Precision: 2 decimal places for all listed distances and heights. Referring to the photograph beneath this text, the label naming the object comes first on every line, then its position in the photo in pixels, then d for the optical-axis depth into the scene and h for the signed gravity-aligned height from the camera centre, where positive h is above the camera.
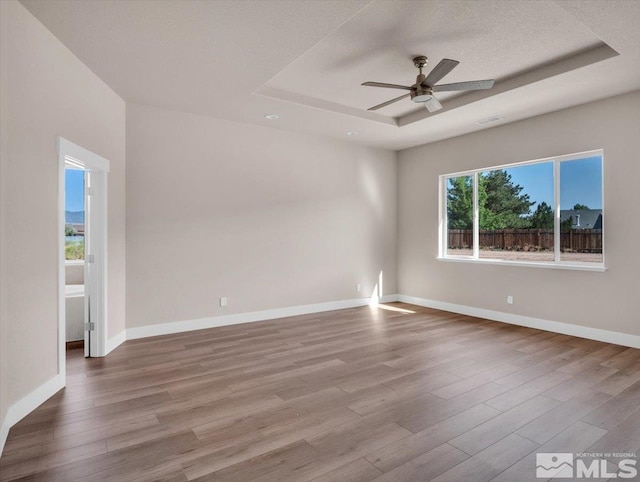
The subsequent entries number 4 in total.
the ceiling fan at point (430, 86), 3.29 +1.47
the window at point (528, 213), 4.62 +0.41
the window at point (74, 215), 5.20 +0.35
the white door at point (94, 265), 3.90 -0.27
